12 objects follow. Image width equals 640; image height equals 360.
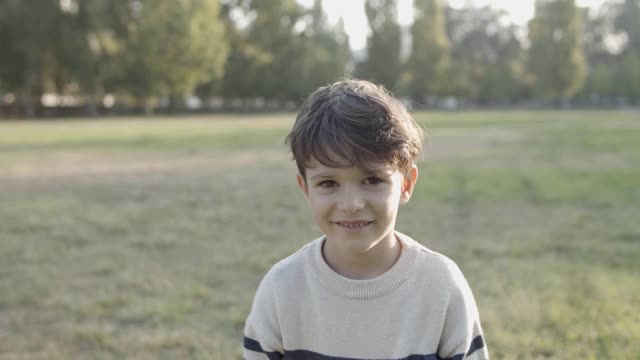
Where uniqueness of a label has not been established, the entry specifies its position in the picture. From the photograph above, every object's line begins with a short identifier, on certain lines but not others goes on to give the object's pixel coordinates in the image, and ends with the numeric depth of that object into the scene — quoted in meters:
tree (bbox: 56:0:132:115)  37.56
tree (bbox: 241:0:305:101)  45.78
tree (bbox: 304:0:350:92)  47.03
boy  1.76
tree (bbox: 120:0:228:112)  39.22
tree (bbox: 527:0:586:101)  49.28
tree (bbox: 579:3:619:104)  67.00
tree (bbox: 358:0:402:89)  51.03
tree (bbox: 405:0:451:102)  51.28
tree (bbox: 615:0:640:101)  51.94
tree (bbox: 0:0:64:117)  36.53
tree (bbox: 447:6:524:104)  54.53
